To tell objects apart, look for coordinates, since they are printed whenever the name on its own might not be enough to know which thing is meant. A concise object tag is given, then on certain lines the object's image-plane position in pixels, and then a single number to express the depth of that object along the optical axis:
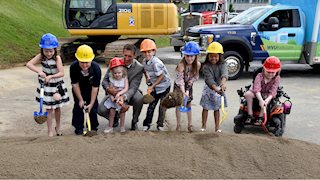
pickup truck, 10.61
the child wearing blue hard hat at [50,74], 5.09
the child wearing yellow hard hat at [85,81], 5.16
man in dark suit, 5.54
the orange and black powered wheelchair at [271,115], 5.74
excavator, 13.24
